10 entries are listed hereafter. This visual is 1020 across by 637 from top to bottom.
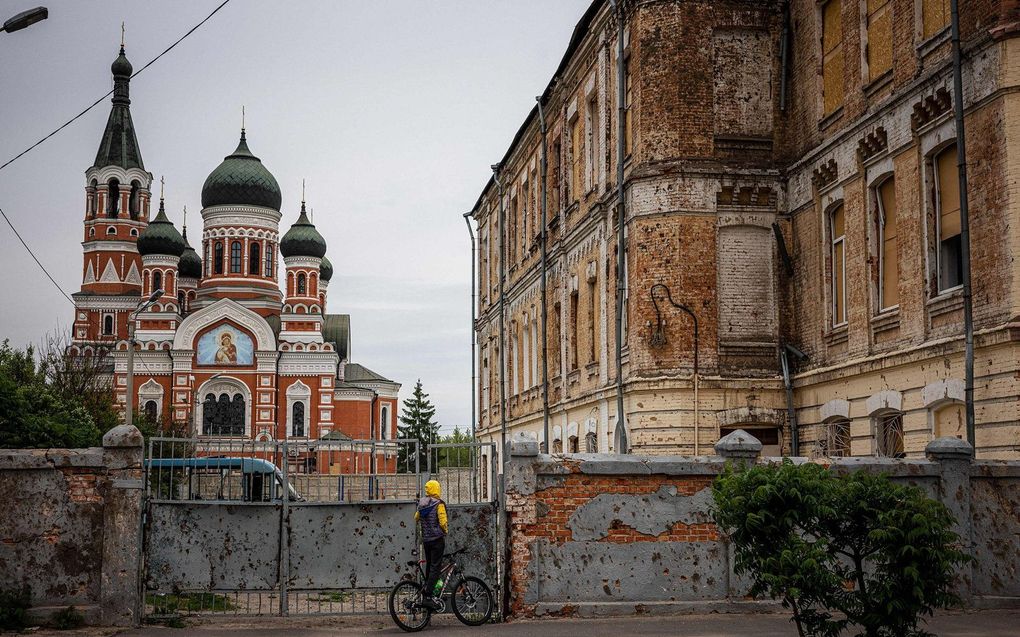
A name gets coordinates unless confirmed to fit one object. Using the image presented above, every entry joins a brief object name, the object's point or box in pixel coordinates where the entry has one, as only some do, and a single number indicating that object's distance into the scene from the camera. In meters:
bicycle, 13.66
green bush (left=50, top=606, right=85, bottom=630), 13.81
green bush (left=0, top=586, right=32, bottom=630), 13.62
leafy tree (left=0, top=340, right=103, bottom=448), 23.38
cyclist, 13.72
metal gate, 14.45
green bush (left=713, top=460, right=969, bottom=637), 9.55
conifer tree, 119.06
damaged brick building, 16.45
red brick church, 80.56
